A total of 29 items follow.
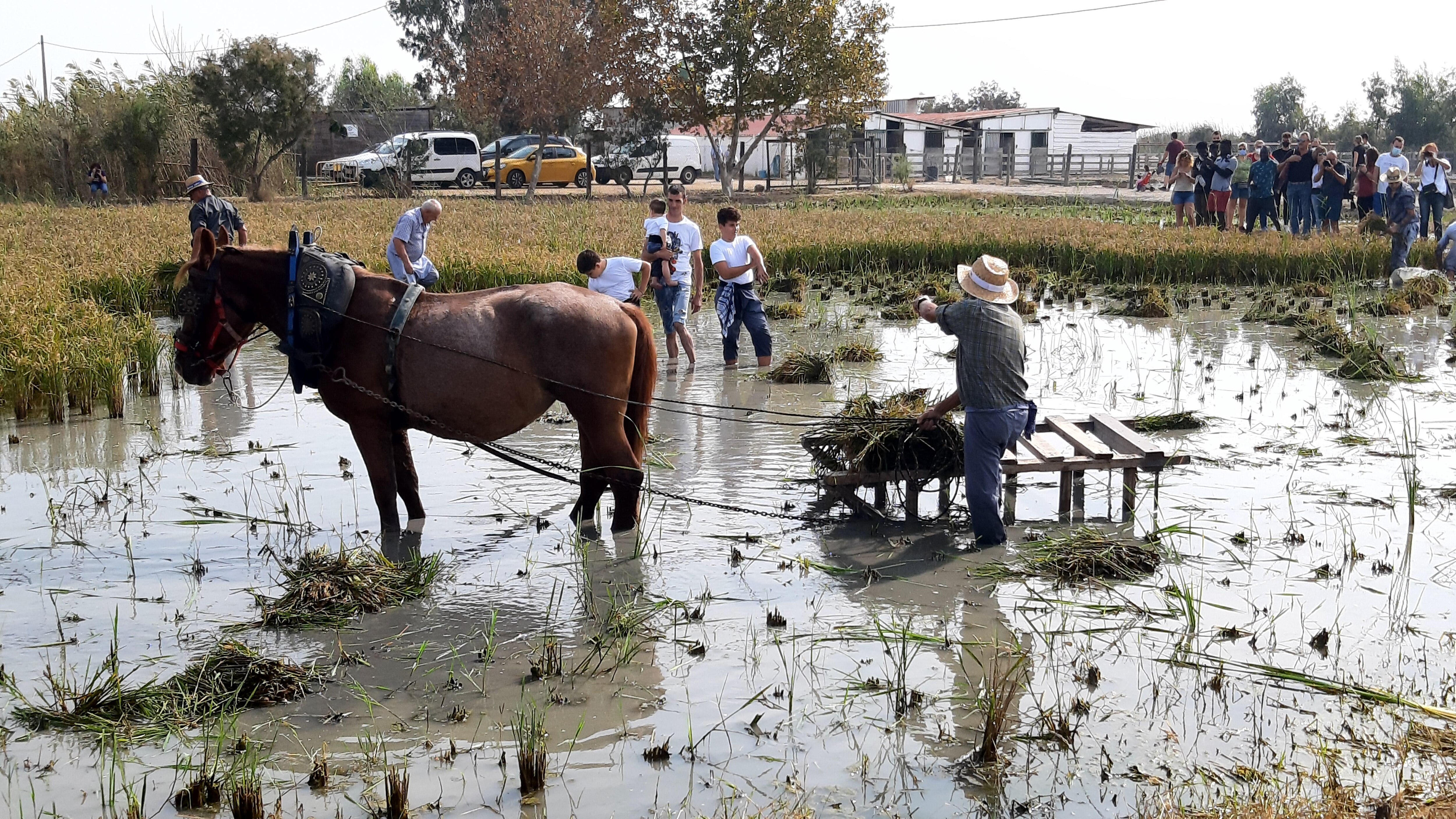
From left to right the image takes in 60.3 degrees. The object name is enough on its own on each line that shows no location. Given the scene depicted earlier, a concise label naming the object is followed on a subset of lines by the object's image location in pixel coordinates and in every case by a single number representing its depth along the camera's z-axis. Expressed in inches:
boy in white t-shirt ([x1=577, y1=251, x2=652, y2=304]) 398.6
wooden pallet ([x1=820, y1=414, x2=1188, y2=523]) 269.9
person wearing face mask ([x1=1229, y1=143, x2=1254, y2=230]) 866.1
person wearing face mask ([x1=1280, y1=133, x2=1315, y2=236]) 802.8
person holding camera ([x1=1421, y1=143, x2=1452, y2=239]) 749.9
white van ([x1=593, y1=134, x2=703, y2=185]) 1574.8
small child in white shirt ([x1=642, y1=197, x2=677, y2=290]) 433.4
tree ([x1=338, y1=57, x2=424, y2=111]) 1997.0
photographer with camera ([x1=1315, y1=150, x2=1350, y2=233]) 808.3
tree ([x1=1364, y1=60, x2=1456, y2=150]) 2244.1
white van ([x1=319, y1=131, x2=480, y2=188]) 1393.9
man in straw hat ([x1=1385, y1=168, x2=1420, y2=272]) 651.5
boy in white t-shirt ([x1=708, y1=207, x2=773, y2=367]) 435.8
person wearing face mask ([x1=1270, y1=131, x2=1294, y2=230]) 855.7
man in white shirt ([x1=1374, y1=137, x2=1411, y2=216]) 772.0
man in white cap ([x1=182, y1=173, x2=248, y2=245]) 492.1
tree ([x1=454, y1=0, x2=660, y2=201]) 1362.0
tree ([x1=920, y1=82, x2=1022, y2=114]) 3969.0
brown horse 255.9
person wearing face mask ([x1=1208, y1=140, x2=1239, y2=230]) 842.2
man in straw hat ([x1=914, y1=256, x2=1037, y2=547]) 247.4
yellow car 1481.3
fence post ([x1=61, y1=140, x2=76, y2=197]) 1240.2
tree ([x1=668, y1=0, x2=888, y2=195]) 1382.9
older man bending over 437.1
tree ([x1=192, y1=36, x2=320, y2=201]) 1283.2
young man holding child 438.0
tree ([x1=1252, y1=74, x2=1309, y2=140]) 2938.0
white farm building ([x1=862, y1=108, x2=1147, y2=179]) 1939.0
